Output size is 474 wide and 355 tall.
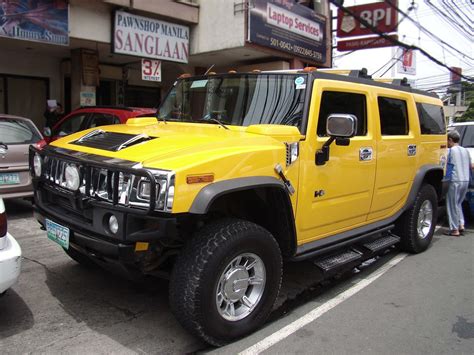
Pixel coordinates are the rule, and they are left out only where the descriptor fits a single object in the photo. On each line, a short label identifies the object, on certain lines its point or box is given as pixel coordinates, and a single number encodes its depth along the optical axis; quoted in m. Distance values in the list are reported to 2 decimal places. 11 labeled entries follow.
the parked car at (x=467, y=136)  8.16
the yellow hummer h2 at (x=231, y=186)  3.08
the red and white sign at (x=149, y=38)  10.97
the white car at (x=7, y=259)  3.34
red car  7.30
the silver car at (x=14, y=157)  6.74
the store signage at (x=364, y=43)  16.08
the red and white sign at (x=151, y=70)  10.94
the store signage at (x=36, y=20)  9.05
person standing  7.19
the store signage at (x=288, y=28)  12.05
